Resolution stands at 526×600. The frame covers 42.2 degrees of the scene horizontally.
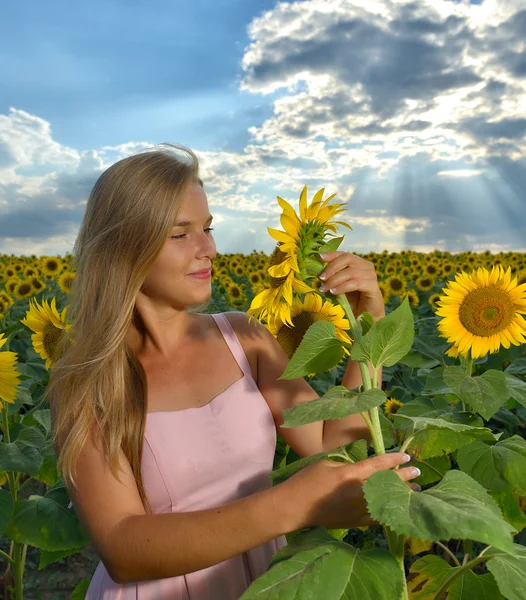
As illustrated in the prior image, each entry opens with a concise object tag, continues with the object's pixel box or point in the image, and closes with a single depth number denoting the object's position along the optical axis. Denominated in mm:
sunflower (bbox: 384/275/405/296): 7484
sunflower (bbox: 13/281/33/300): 7820
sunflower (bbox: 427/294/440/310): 5258
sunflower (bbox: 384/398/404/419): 3485
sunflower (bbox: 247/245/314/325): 1461
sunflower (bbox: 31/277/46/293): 7880
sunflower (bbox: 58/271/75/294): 6203
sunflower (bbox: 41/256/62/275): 9566
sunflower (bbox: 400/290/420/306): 6458
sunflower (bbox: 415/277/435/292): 8062
